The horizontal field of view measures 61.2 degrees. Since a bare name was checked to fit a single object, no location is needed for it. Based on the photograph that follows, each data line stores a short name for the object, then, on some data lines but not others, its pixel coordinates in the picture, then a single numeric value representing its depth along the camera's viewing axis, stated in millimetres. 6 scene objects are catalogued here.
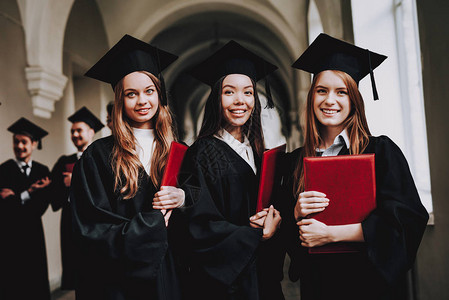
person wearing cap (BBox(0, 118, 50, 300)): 4281
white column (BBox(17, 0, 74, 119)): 5188
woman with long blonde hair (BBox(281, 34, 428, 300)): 1617
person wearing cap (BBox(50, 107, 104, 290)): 4543
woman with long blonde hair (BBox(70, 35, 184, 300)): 1771
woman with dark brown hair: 1832
